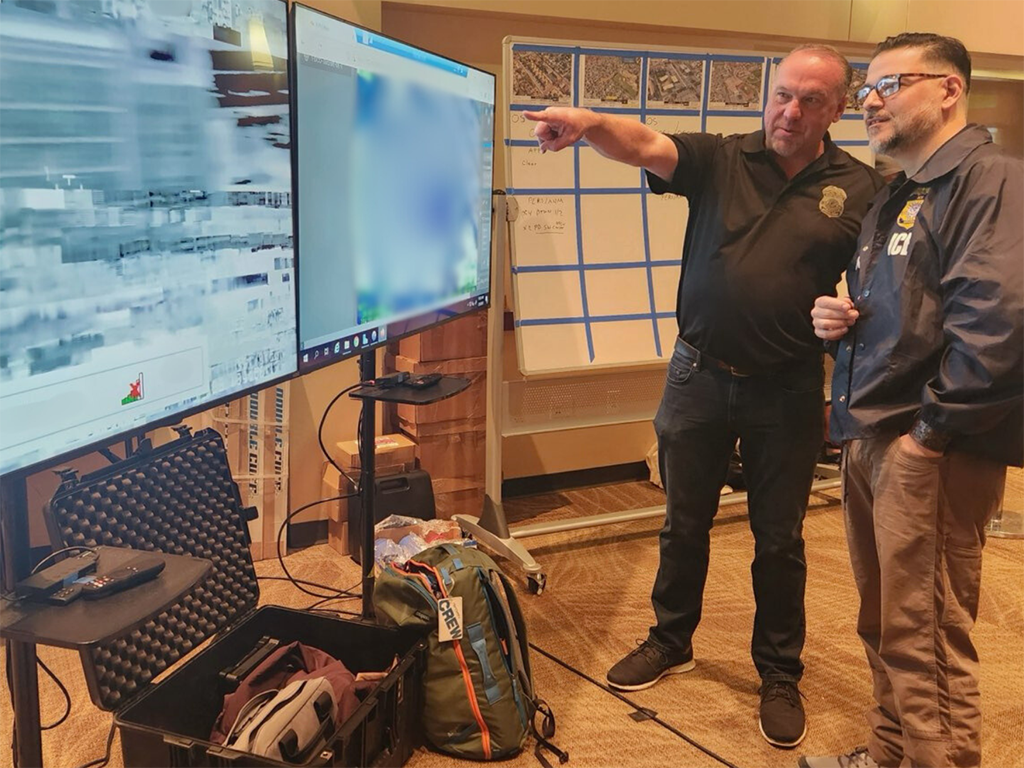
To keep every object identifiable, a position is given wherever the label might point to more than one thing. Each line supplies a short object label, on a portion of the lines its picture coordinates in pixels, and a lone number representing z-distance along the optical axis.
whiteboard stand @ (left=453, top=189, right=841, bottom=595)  2.75
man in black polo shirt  1.90
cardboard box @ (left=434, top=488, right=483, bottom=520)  3.21
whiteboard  2.79
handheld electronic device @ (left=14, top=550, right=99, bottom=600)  1.07
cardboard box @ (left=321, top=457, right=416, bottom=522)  3.01
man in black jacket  1.46
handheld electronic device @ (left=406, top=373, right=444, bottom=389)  2.01
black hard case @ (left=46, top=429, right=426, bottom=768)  1.43
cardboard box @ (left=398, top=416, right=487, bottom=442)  3.13
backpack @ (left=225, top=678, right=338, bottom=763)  1.55
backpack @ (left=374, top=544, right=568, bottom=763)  1.93
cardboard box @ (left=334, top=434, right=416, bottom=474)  3.03
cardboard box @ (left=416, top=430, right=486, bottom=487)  3.15
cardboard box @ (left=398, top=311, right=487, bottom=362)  3.01
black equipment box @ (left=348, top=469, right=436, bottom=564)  2.95
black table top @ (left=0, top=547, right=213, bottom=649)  1.00
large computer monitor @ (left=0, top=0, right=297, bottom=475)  1.01
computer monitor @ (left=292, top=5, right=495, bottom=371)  1.66
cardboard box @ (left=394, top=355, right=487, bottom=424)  3.07
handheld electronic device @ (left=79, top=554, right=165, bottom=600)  1.09
